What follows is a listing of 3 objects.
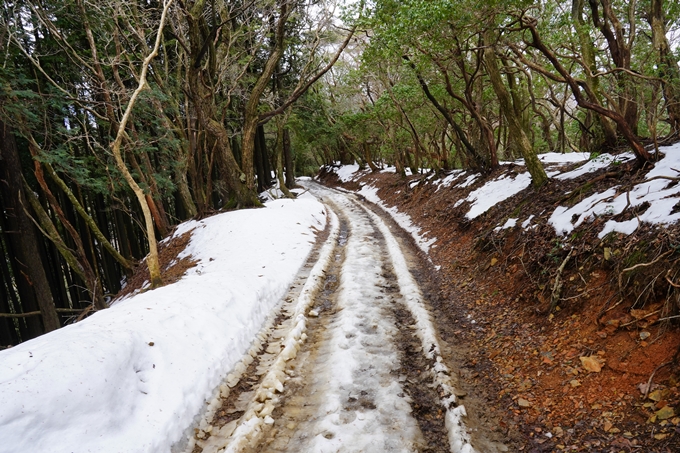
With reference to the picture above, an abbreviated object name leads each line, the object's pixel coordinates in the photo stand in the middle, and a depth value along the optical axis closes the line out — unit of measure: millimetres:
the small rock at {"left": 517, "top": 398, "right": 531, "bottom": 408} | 3557
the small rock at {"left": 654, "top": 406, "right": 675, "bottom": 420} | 2764
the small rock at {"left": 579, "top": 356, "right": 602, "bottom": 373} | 3537
